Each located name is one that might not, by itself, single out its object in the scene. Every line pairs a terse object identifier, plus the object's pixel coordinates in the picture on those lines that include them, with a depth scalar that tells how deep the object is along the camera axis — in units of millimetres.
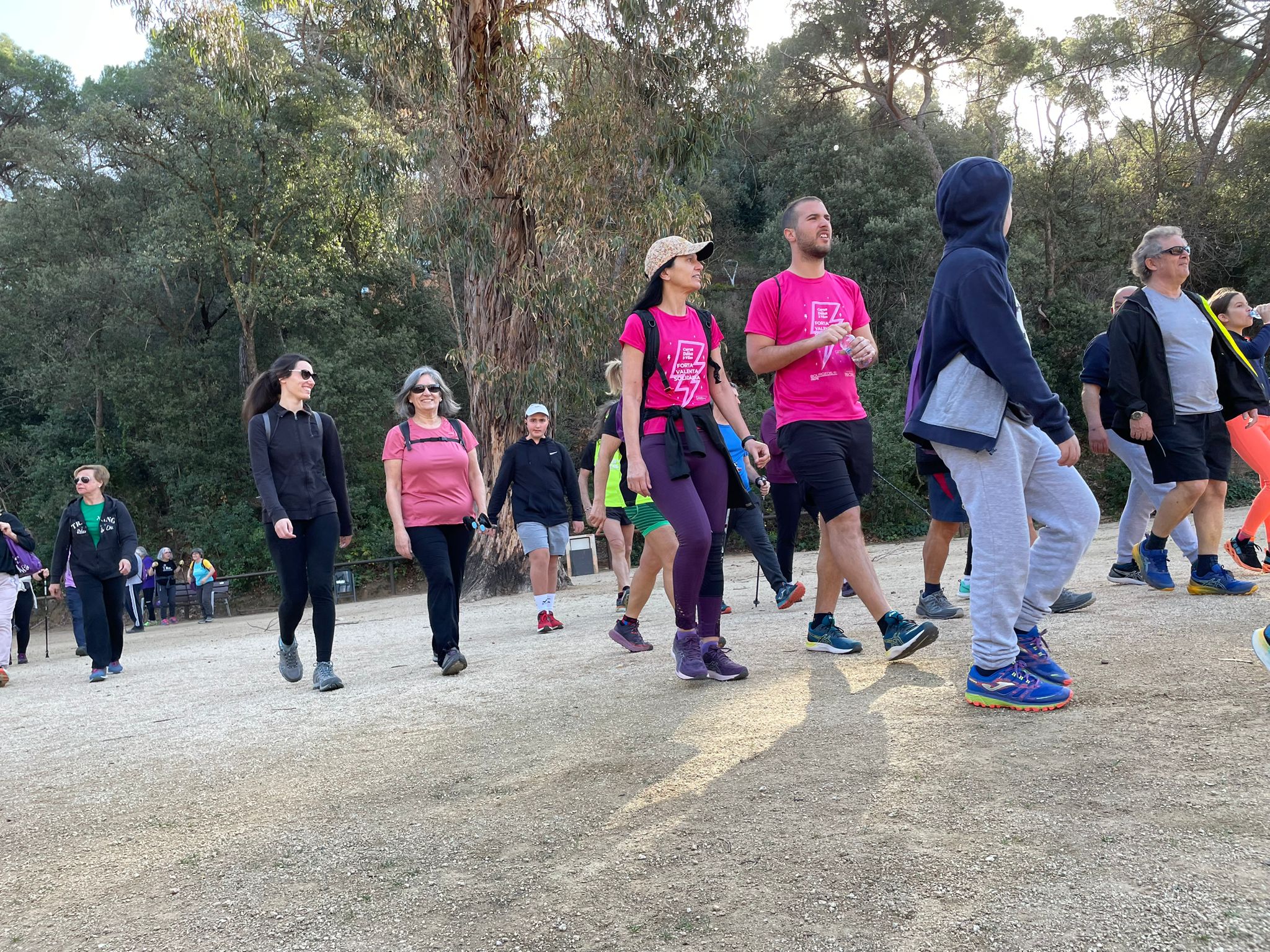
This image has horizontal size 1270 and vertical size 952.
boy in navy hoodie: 3547
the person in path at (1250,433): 6480
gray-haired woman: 6078
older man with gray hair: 5766
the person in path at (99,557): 7949
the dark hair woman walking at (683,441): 4504
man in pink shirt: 4543
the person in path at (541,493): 8367
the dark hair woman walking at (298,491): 5867
